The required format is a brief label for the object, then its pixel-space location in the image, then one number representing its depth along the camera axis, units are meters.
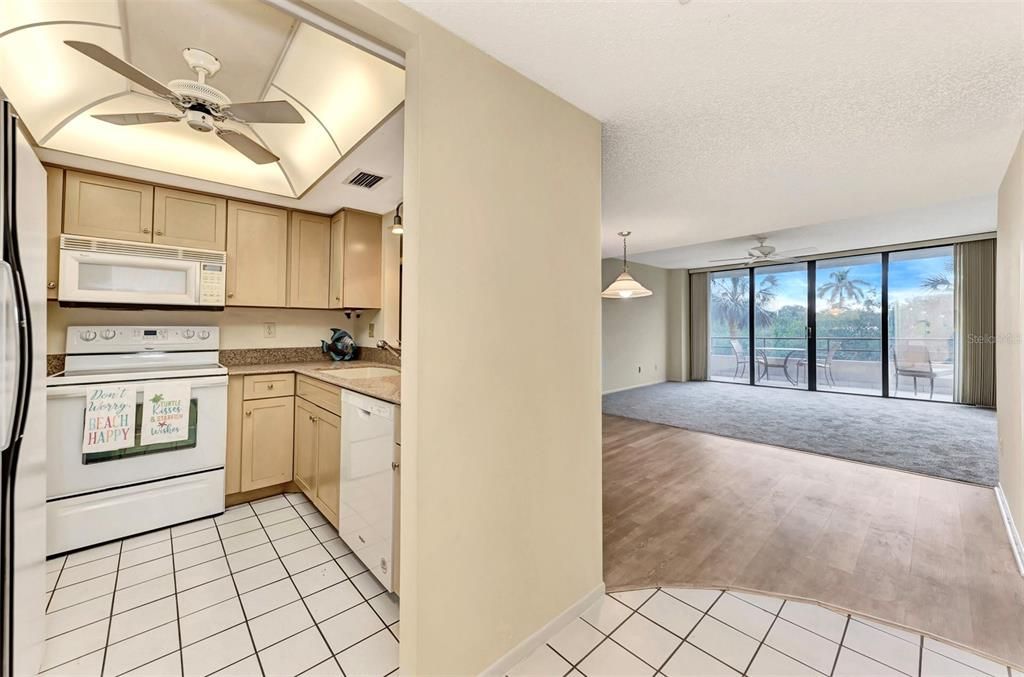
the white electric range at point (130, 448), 2.16
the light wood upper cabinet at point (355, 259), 3.24
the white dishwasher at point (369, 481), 1.78
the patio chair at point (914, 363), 6.16
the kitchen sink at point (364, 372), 2.90
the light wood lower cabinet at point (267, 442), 2.77
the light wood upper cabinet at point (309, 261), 3.24
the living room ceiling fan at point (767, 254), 5.64
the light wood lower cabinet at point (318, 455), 2.31
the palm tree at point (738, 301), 7.81
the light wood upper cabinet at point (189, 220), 2.70
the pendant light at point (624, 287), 4.67
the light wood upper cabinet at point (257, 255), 2.97
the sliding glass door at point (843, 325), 6.09
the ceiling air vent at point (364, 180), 2.49
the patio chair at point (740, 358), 8.19
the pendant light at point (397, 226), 2.58
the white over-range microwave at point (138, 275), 2.36
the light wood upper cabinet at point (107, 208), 2.43
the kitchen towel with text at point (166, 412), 2.35
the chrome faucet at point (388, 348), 3.03
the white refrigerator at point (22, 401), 1.12
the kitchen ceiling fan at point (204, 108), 1.67
